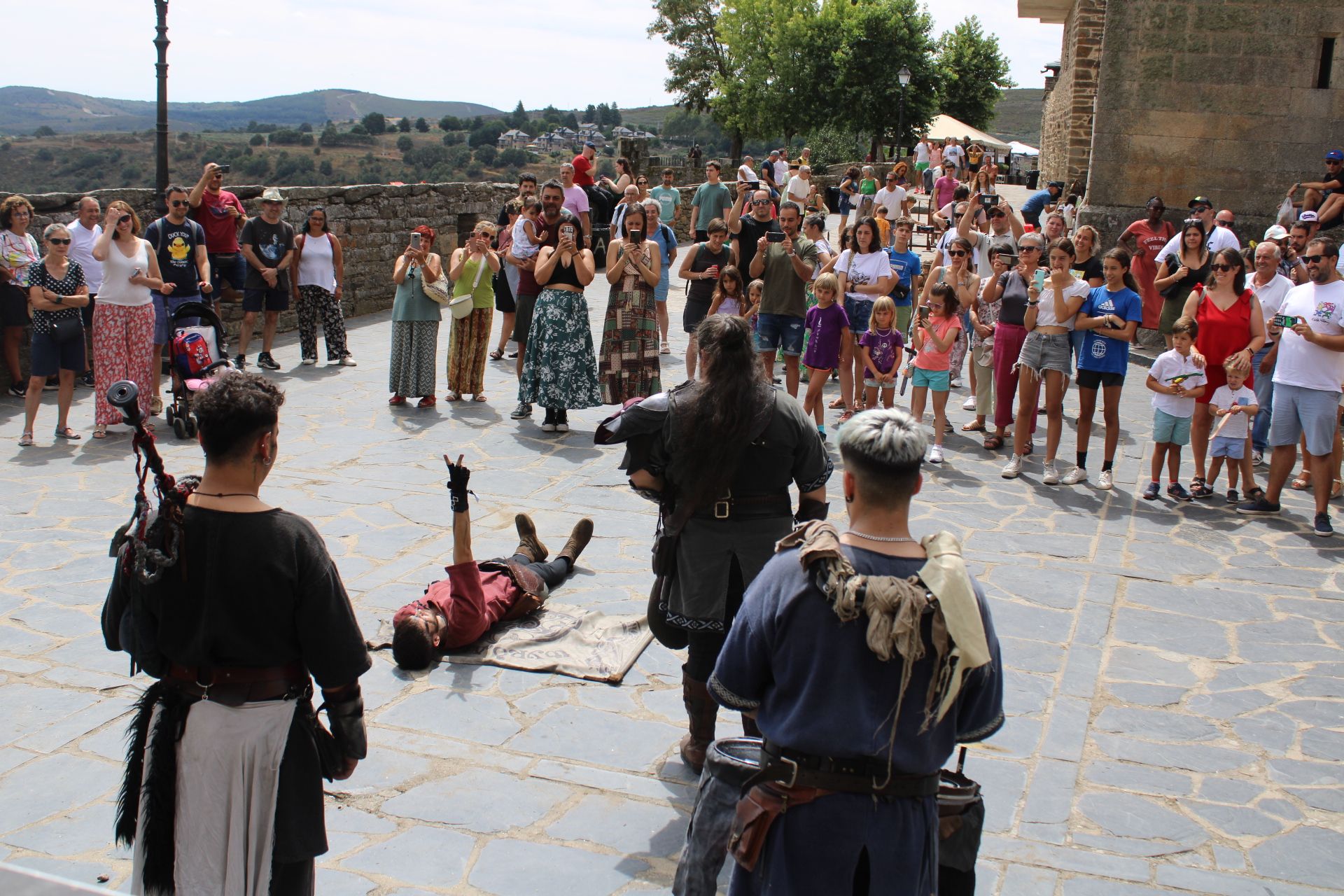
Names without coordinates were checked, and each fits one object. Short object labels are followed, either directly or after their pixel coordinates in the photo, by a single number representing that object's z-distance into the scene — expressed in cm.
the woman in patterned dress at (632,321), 959
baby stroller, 894
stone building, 1433
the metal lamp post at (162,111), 1279
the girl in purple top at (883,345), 952
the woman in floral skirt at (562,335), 977
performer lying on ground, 555
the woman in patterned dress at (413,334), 1070
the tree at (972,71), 5700
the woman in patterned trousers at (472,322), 1095
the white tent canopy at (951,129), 3541
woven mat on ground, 568
